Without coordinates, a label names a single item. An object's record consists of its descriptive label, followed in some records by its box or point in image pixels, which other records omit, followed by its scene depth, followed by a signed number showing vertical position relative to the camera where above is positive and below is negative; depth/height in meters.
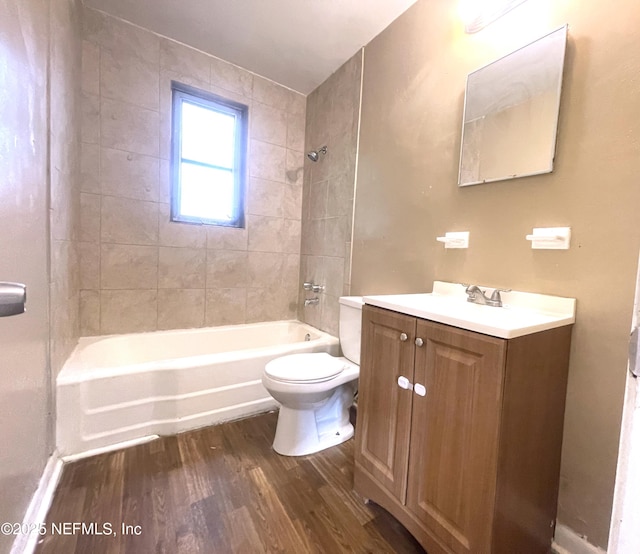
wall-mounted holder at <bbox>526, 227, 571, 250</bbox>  1.04 +0.12
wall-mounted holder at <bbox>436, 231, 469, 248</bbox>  1.36 +0.13
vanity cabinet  0.81 -0.52
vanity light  1.21 +1.11
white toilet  1.46 -0.72
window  2.20 +0.77
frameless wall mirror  1.08 +0.64
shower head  2.40 +0.88
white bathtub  1.45 -0.76
